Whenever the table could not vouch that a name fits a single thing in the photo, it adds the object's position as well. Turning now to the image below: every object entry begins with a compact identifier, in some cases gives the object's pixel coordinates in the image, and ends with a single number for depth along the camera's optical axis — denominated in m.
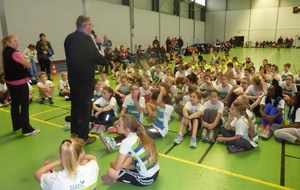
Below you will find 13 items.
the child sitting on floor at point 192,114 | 4.11
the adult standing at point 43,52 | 9.18
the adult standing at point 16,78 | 3.90
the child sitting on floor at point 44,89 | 6.66
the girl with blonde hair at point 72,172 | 1.91
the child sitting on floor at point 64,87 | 7.24
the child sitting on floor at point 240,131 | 3.66
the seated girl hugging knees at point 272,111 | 4.37
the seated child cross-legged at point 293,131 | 3.92
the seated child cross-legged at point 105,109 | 4.79
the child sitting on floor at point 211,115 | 4.19
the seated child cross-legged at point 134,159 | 2.57
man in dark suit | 3.30
